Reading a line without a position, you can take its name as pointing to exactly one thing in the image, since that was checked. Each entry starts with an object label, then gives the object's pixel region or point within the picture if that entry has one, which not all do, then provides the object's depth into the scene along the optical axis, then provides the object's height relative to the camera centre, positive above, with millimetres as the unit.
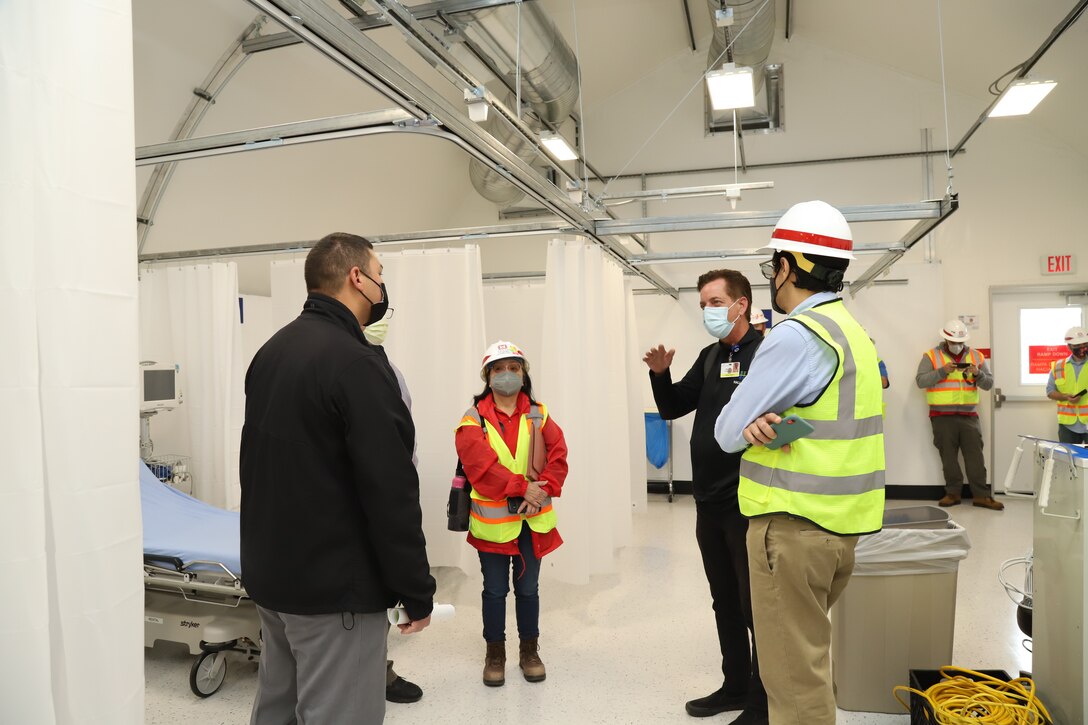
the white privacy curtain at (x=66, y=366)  1080 -7
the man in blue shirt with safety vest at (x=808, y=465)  1745 -317
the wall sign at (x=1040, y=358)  7078 -248
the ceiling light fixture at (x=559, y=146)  4398 +1293
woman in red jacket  3129 -629
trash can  2682 -1014
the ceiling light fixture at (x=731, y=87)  3432 +1283
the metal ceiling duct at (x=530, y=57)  4312 +2033
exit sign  6914 +673
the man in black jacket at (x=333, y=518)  1572 -372
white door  7051 -232
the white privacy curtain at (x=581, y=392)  4137 -272
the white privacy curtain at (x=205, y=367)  4648 -66
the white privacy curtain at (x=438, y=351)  4348 -1
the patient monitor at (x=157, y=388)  4285 -186
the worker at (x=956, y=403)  6617 -635
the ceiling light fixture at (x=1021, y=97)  3699 +1286
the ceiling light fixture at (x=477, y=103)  2527 +894
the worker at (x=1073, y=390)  5953 -490
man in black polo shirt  2557 -557
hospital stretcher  3045 -1113
